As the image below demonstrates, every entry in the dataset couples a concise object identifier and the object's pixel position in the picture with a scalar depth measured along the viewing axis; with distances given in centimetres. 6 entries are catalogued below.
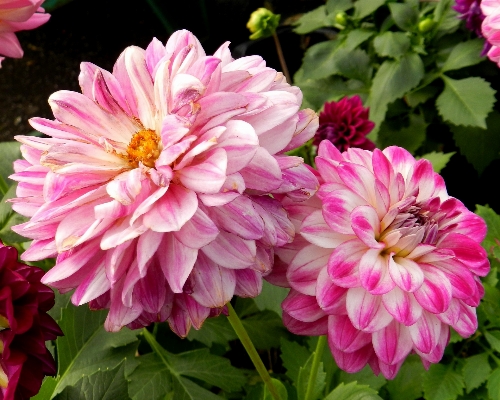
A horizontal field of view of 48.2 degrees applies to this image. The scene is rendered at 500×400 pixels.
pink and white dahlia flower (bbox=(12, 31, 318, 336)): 33
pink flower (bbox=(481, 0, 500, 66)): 72
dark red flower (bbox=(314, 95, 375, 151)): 81
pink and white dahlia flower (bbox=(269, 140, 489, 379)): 39
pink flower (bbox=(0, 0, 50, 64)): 52
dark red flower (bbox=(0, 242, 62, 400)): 37
